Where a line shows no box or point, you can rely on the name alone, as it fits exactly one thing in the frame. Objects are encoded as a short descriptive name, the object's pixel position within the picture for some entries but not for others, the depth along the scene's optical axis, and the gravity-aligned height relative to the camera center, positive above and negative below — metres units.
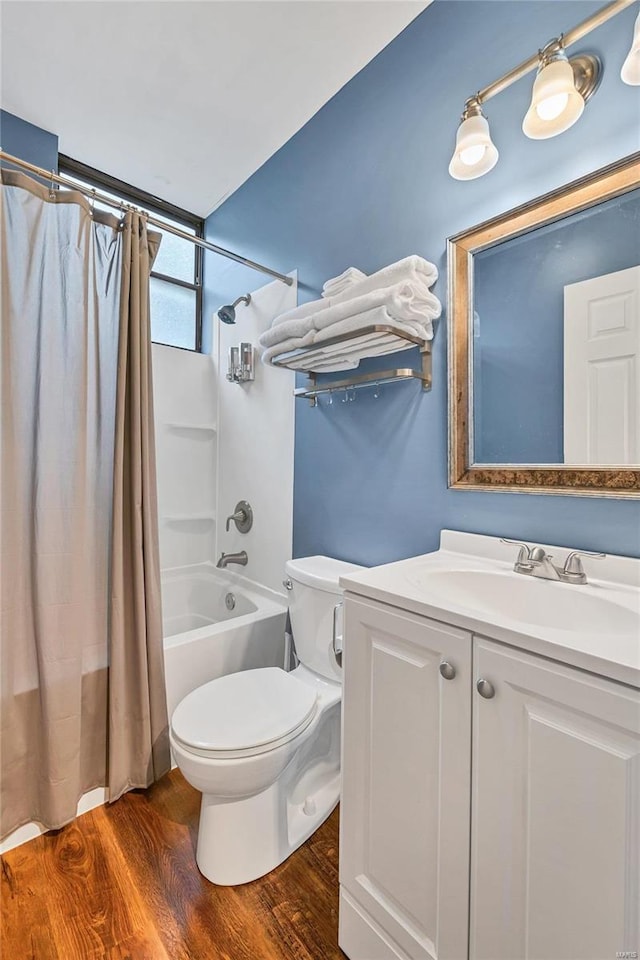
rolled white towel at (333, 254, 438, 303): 1.28 +0.65
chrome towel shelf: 1.34 +0.46
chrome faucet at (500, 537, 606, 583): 1.00 -0.21
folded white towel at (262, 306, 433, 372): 1.28 +0.48
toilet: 1.15 -0.75
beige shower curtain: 1.33 -0.11
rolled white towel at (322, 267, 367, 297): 1.47 +0.71
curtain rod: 1.29 +0.98
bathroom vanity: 0.62 -0.50
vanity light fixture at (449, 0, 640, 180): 0.88 +0.88
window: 2.54 +1.25
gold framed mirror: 1.02 +0.38
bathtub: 1.69 -0.69
